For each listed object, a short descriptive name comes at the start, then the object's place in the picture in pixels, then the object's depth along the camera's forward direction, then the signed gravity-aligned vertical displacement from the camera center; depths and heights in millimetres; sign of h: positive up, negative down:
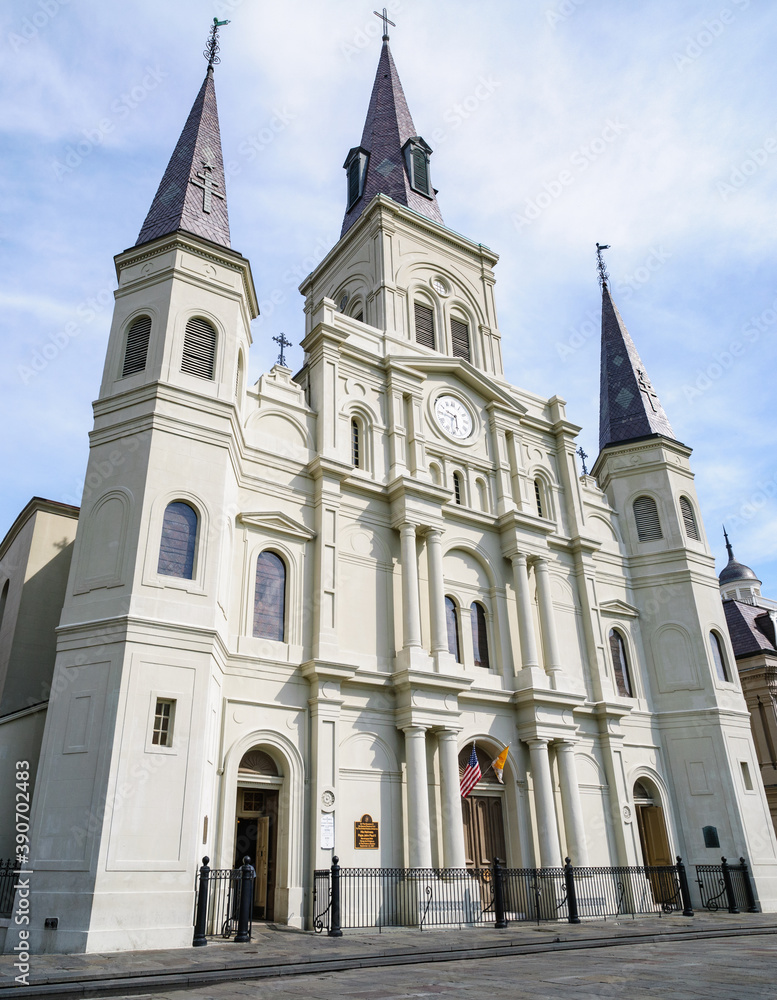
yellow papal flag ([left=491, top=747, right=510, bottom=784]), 21214 +3129
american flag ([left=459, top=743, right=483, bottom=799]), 19984 +2589
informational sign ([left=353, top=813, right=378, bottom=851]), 18625 +1268
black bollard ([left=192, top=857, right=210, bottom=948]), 13668 -231
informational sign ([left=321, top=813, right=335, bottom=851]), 17688 +1287
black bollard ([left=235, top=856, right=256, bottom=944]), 14078 -109
